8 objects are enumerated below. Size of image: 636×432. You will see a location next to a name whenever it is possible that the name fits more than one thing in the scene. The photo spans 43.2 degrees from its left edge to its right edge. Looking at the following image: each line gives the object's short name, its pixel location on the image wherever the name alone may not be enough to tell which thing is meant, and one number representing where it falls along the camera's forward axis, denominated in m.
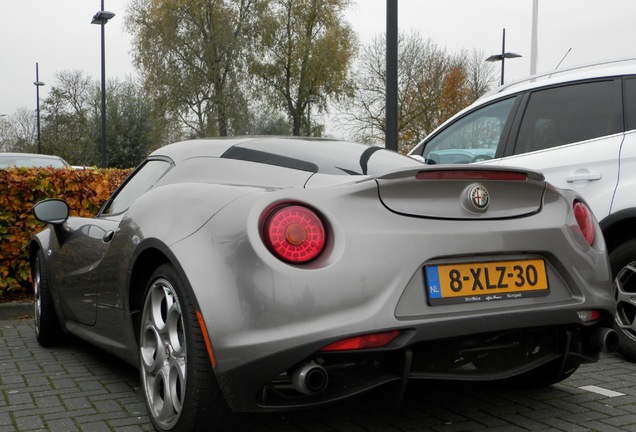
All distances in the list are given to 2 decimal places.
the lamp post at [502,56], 29.53
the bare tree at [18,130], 64.19
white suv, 4.87
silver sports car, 2.88
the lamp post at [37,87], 47.81
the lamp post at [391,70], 7.79
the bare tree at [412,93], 38.28
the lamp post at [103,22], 25.27
